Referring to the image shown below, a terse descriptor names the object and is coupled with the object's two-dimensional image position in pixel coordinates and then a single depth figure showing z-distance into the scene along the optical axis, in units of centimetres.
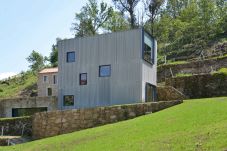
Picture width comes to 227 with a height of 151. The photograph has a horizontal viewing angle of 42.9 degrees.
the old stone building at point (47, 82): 4565
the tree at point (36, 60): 6732
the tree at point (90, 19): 5472
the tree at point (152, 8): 4763
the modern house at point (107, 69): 2330
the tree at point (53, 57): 6123
